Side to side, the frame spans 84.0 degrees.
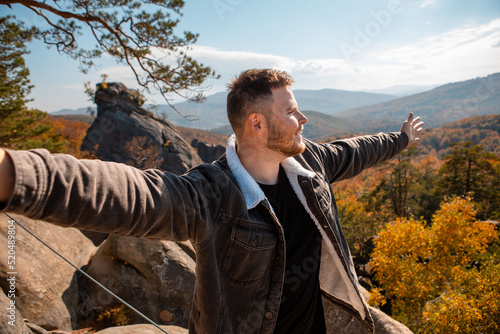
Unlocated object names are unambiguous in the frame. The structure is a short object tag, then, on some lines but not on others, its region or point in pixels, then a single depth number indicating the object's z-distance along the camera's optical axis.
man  0.95
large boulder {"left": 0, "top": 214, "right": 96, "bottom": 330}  3.77
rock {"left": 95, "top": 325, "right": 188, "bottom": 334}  3.49
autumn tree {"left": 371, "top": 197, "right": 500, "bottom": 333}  5.86
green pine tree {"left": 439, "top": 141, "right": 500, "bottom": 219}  16.23
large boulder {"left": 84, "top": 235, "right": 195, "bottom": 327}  4.84
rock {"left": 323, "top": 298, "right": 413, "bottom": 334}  3.42
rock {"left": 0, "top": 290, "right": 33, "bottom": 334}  2.46
